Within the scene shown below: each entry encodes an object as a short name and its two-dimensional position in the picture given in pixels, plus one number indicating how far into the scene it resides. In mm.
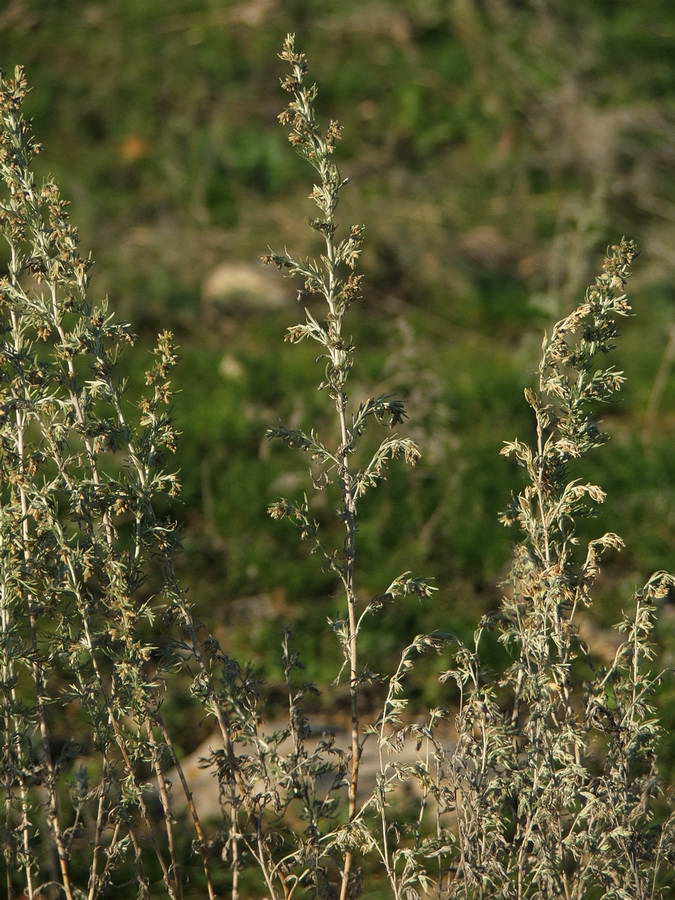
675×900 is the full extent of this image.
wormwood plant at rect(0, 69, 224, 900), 5434
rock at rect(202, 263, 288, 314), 15695
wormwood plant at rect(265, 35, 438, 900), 5453
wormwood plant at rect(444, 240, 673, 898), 5383
